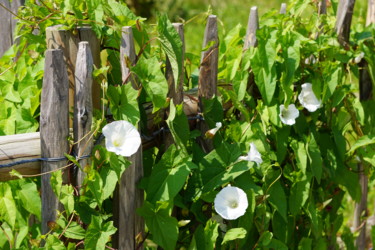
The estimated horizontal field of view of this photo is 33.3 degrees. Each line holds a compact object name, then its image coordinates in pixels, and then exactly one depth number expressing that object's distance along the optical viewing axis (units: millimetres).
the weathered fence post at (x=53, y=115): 1688
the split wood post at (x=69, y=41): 1871
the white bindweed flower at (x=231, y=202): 2031
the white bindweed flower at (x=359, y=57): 2631
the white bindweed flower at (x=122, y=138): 1740
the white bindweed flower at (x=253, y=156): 2076
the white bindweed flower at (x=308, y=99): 2395
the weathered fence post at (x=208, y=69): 2121
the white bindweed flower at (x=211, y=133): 2075
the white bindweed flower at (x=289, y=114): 2293
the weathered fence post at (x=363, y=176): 2883
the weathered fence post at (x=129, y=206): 1913
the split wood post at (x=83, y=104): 1728
